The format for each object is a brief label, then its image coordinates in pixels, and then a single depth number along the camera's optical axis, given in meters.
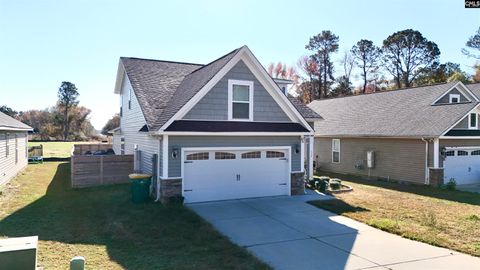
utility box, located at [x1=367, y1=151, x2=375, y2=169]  20.83
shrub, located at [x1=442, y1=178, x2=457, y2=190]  17.50
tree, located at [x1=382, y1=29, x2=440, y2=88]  44.38
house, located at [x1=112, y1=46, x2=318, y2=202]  12.63
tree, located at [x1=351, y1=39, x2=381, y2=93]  48.25
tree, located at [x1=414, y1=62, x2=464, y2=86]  43.89
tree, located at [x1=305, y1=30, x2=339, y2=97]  48.75
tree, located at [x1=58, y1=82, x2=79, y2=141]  69.00
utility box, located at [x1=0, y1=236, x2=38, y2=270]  5.64
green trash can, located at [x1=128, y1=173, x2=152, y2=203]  12.73
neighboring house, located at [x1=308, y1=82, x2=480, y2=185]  18.25
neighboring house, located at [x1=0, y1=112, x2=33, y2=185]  16.02
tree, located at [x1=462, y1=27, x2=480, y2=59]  43.00
